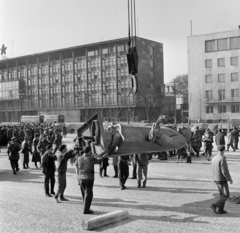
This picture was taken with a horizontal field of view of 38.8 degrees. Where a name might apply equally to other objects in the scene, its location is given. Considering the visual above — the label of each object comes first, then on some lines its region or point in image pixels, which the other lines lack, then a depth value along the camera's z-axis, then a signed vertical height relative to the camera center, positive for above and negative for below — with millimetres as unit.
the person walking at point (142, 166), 12703 -1966
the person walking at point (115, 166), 15039 -2288
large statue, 10258 -759
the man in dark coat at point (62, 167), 10711 -1635
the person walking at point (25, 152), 18078 -1874
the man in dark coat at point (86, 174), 9227 -1620
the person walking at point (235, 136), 25319 -1814
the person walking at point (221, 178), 8914 -1756
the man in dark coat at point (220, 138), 20781 -1579
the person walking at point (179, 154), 19639 -2369
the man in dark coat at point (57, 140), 22253 -1571
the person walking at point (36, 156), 18203 -2123
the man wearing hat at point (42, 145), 17328 -1458
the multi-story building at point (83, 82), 74875 +8238
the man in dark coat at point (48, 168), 11438 -1750
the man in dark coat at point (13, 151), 16297 -1635
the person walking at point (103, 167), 15116 -2337
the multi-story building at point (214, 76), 64375 +7020
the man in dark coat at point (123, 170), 12398 -2042
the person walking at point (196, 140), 21397 -1738
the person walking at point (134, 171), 14430 -2455
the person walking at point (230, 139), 25052 -2005
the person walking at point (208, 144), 20094 -1875
